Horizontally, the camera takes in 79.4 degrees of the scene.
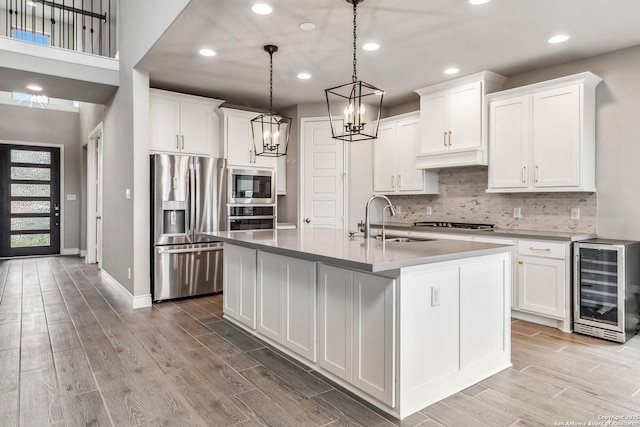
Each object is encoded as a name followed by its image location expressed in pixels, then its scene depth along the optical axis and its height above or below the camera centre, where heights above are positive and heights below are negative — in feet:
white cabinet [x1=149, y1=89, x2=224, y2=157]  15.60 +3.67
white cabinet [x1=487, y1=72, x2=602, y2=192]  12.07 +2.46
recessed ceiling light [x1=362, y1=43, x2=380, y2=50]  11.89 +5.13
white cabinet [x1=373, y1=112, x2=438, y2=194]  17.13 +2.39
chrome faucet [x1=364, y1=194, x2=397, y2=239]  9.35 -0.43
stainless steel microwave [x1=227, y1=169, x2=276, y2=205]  17.10 +1.09
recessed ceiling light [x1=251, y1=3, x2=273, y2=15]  9.46 +5.05
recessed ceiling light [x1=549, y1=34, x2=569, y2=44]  11.09 +5.01
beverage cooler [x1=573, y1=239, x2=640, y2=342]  10.76 -2.27
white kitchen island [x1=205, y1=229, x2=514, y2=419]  6.90 -2.12
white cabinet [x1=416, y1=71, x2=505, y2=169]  14.30 +3.49
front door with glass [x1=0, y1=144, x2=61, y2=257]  25.11 +0.67
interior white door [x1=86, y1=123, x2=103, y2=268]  23.77 +0.57
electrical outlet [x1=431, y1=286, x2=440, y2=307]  7.36 -1.65
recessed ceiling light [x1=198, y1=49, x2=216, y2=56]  12.42 +5.17
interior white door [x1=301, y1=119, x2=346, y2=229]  18.84 +1.59
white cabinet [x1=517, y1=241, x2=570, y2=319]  11.77 -2.17
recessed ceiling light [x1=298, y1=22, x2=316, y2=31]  10.51 +5.10
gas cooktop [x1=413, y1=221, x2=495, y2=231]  15.21 -0.63
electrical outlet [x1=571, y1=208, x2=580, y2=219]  12.95 -0.10
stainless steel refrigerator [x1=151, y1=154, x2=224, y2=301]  14.88 -0.58
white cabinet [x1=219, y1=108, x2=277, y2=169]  17.17 +3.23
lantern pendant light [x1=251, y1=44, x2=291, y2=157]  11.69 +2.35
